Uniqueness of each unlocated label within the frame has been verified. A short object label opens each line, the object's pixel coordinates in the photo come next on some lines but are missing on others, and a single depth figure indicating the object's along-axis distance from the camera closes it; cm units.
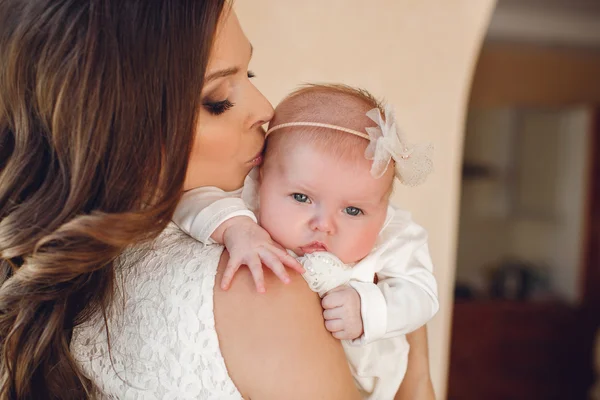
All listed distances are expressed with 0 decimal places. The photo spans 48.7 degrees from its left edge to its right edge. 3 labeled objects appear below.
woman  83
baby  93
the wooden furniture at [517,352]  414
